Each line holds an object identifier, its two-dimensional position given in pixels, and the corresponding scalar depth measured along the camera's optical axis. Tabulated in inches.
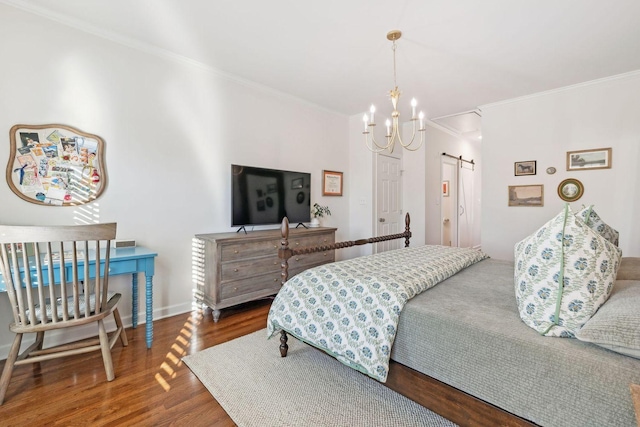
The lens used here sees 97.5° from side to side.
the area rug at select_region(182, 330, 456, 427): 58.8
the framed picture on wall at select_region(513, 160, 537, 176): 152.6
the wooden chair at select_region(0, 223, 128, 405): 62.5
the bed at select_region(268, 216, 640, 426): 35.6
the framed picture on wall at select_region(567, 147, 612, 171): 133.0
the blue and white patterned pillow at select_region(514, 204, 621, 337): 42.7
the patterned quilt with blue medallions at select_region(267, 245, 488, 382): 54.9
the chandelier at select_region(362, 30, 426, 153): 93.6
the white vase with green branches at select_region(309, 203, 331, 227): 155.0
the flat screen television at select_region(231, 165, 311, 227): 123.6
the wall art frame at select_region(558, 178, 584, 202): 139.7
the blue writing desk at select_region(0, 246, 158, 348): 81.5
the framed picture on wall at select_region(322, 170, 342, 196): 171.8
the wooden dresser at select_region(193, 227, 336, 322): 107.7
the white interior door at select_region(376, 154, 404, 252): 187.5
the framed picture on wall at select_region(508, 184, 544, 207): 151.3
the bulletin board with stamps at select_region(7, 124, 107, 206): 83.6
